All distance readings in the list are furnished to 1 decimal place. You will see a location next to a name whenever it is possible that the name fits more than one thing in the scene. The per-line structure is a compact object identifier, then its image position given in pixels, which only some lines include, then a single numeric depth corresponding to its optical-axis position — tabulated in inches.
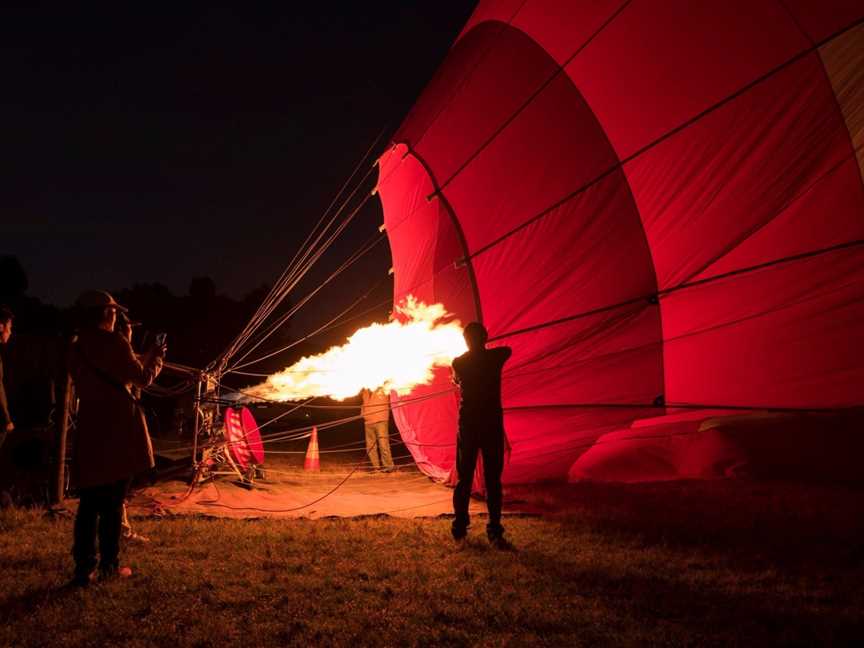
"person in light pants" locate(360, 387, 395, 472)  286.0
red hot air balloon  133.2
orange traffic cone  298.9
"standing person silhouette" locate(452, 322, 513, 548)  149.3
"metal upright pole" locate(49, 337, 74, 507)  172.7
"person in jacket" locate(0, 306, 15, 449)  141.0
